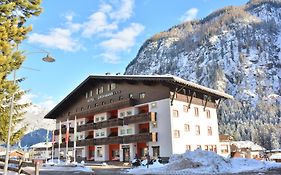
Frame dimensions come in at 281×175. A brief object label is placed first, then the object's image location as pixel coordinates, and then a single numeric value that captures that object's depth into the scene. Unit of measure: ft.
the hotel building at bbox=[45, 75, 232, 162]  103.16
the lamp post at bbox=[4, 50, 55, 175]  41.76
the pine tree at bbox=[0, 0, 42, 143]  29.62
